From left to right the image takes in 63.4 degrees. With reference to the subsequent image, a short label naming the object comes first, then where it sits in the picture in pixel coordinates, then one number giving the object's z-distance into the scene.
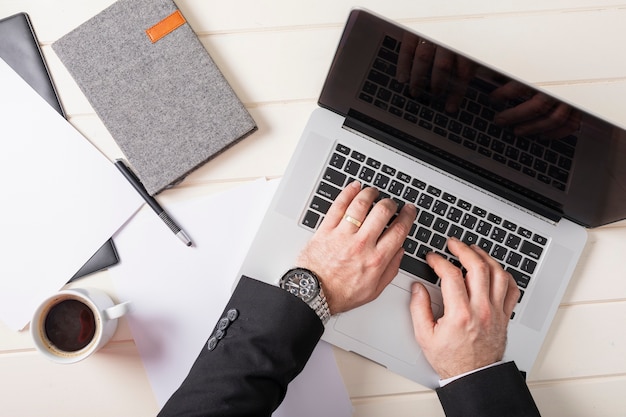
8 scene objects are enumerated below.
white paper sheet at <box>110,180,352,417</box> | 0.79
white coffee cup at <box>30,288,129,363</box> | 0.70
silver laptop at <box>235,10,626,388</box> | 0.74
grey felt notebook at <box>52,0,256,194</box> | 0.80
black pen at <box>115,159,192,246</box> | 0.79
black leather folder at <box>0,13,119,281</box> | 0.81
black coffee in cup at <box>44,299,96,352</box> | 0.72
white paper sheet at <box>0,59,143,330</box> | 0.79
